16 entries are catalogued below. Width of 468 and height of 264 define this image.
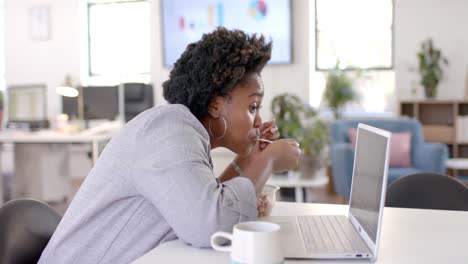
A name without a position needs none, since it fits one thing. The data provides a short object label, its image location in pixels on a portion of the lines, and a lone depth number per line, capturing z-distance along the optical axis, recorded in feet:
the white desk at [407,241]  3.24
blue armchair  13.41
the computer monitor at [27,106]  15.67
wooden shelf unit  17.81
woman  3.31
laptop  3.18
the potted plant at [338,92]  18.64
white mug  2.54
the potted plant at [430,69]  17.87
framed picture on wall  22.58
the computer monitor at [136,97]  18.02
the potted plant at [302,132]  11.59
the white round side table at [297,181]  11.31
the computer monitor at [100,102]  15.69
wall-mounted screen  20.04
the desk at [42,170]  16.06
